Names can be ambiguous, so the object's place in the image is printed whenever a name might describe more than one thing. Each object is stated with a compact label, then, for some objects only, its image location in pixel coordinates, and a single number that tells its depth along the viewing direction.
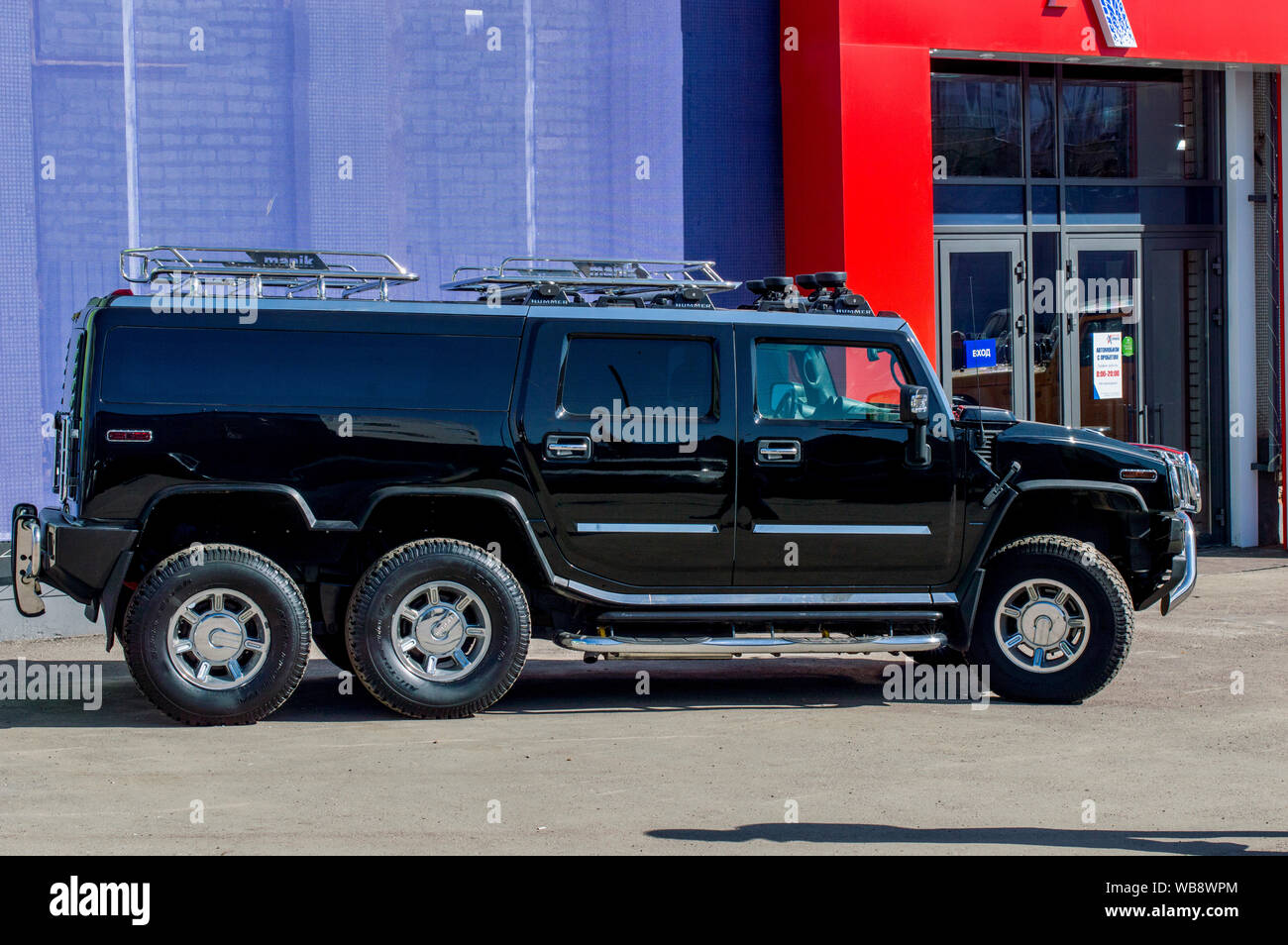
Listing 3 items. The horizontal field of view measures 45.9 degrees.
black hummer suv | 7.56
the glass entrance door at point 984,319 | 13.88
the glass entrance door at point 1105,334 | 14.48
